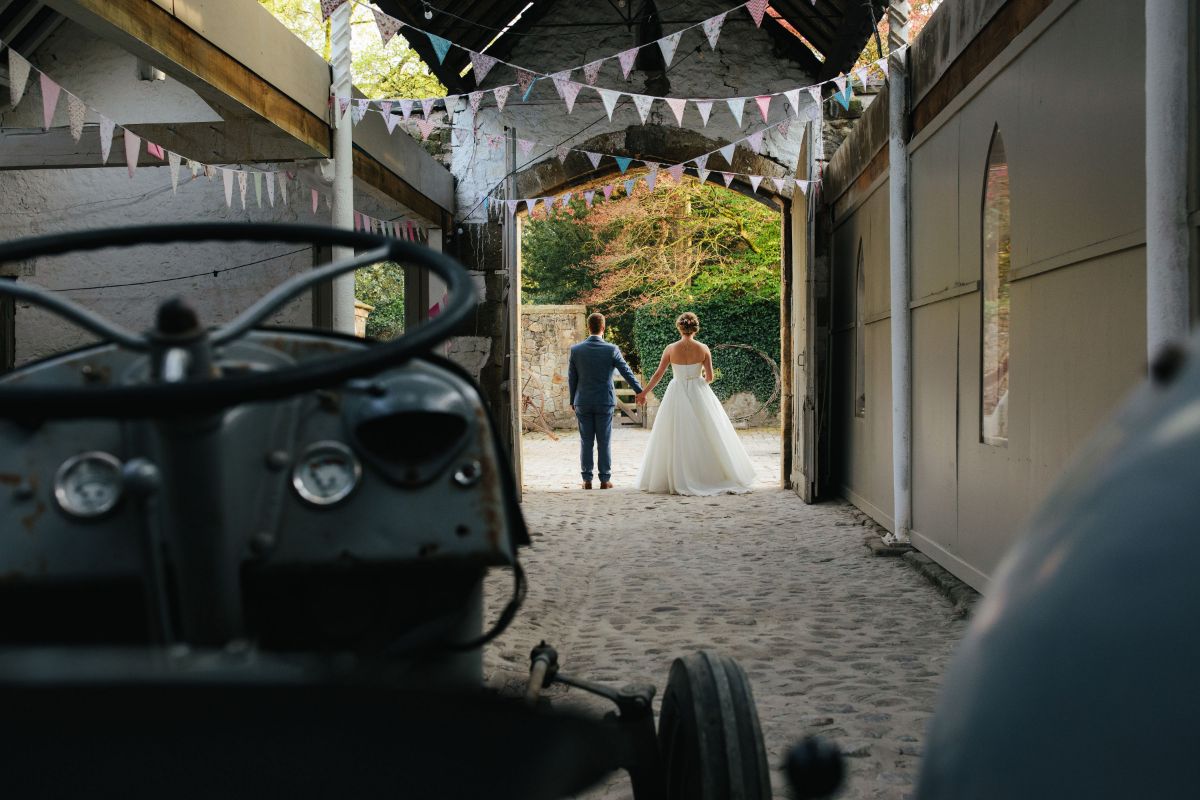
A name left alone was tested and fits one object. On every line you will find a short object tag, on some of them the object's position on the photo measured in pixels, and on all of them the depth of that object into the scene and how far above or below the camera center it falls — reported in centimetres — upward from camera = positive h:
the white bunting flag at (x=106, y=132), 585 +143
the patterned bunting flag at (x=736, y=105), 791 +208
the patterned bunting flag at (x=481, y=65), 757 +228
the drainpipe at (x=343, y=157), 639 +144
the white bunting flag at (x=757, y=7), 681 +240
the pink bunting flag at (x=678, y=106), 784 +207
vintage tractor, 65 -17
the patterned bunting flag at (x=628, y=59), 726 +227
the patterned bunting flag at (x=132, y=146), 636 +146
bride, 1038 -50
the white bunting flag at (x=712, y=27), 707 +239
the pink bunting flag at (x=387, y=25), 660 +223
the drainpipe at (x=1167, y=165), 306 +64
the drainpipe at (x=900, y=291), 659 +61
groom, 1071 +3
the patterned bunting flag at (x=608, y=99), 759 +212
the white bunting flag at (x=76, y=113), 536 +140
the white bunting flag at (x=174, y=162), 649 +140
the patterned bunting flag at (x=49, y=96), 530 +146
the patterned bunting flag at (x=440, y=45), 675 +220
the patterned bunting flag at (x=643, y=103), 763 +204
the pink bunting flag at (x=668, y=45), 702 +228
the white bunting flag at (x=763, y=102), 802 +213
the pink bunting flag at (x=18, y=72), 487 +149
